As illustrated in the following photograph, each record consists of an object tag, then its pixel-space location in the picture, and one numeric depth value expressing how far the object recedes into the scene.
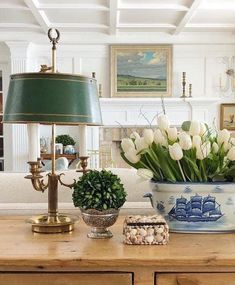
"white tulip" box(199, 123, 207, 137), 1.48
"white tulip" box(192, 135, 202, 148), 1.41
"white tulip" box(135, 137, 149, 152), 1.46
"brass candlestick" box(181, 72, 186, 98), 7.02
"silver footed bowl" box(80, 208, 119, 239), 1.34
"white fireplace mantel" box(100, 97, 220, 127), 7.11
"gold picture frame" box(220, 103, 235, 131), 7.20
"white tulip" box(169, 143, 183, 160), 1.38
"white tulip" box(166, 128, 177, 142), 1.46
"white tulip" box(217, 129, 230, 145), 1.46
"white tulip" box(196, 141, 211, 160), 1.40
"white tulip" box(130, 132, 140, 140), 1.50
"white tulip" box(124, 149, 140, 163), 1.46
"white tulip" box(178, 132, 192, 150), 1.40
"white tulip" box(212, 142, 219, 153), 1.44
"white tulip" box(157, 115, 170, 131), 1.48
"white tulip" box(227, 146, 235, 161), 1.40
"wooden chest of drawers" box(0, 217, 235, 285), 1.15
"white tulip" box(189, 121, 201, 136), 1.45
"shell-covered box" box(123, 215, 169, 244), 1.28
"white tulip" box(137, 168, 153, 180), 1.46
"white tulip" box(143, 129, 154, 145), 1.46
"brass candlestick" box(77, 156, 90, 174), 1.57
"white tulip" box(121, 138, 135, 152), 1.48
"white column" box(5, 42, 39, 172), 6.98
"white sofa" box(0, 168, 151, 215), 2.25
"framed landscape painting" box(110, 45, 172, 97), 7.09
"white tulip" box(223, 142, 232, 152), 1.44
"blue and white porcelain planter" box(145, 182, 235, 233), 1.41
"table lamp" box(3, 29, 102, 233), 1.36
